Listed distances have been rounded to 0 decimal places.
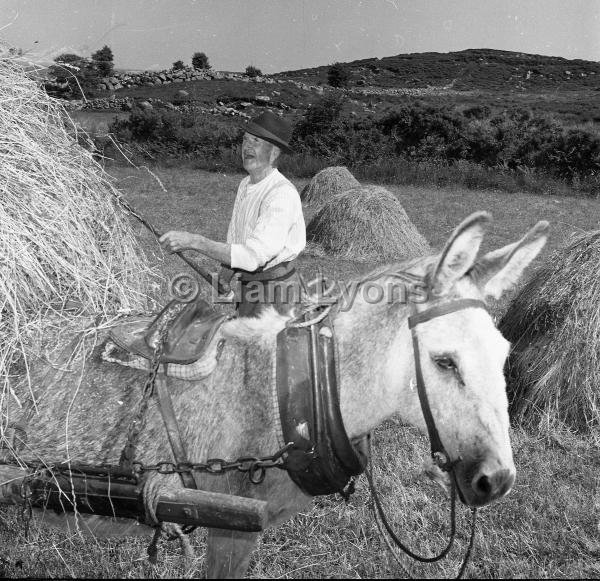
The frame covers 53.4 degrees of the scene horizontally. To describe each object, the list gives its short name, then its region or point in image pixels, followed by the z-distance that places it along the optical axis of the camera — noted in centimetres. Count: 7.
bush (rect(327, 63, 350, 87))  7056
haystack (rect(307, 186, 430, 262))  1417
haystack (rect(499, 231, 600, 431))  525
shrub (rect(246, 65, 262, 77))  7225
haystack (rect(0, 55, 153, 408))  293
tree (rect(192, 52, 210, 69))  7538
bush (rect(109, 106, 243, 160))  3419
